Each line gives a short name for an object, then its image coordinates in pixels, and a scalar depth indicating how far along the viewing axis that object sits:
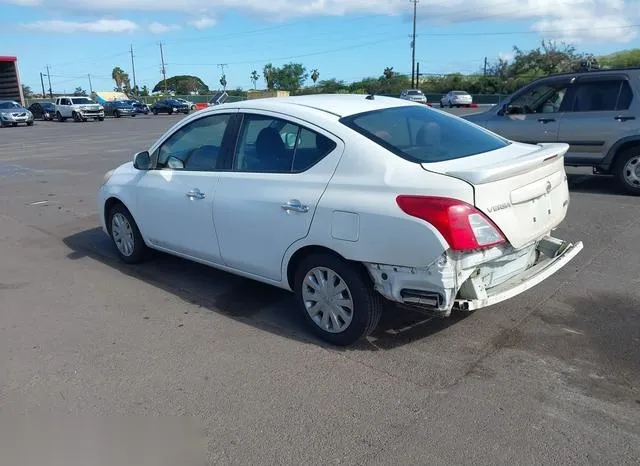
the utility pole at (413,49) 74.46
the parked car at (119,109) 49.29
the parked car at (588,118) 8.58
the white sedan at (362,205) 3.45
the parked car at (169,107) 52.84
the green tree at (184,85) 126.24
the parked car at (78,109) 42.12
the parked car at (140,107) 52.00
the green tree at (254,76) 126.82
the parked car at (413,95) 47.49
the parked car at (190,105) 54.29
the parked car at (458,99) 48.81
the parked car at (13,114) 37.12
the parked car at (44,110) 44.69
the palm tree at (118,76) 134.88
